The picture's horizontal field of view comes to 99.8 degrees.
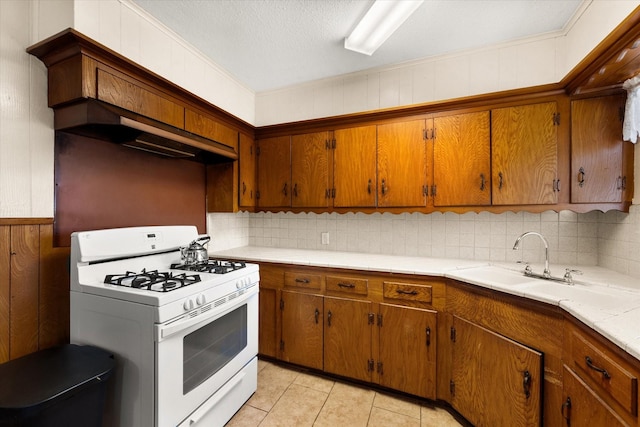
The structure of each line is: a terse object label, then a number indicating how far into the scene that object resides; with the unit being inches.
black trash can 37.5
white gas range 49.8
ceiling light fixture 65.6
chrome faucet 68.9
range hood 56.6
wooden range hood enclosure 56.5
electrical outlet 112.6
